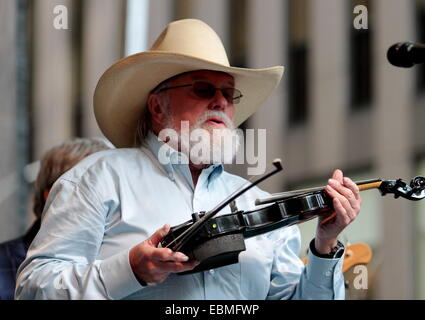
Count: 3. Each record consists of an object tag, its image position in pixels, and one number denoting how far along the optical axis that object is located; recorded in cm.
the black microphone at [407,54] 417
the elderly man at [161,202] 443
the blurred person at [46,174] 657
